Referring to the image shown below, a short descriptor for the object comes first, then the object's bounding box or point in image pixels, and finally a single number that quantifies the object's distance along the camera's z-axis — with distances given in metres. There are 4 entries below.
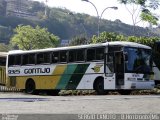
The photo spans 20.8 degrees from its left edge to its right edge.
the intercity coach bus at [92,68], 23.78
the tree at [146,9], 41.40
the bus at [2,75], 36.09
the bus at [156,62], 28.62
